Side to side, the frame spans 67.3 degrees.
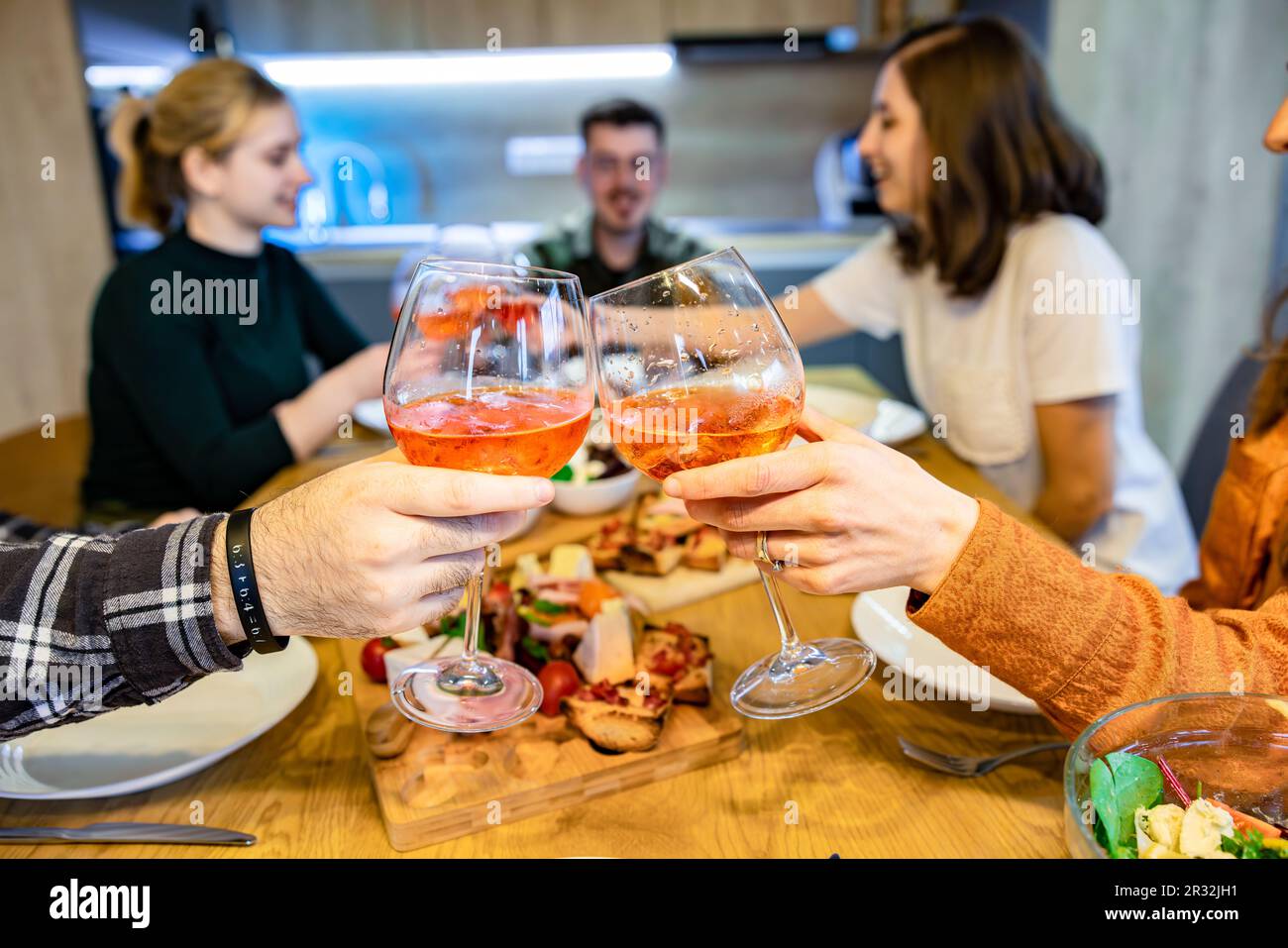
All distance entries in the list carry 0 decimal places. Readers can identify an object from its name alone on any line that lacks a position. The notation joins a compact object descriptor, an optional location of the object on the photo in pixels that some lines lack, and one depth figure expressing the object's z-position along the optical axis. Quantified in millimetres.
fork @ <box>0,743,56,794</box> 829
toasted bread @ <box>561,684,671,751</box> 866
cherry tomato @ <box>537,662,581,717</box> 941
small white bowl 1476
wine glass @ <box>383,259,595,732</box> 736
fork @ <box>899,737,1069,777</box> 853
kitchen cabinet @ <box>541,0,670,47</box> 4516
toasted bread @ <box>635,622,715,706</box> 939
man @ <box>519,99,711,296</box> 3232
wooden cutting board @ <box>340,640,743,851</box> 802
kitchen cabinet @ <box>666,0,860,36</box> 4496
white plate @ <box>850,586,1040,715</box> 932
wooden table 781
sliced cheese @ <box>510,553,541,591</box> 1176
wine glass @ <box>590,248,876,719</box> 760
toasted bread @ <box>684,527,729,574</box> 1269
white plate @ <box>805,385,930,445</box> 1774
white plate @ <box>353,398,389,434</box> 2002
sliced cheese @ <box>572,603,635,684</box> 973
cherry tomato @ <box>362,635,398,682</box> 1009
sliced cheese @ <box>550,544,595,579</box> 1217
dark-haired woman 1782
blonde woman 1798
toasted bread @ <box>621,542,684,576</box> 1266
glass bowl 724
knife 774
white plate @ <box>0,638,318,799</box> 851
